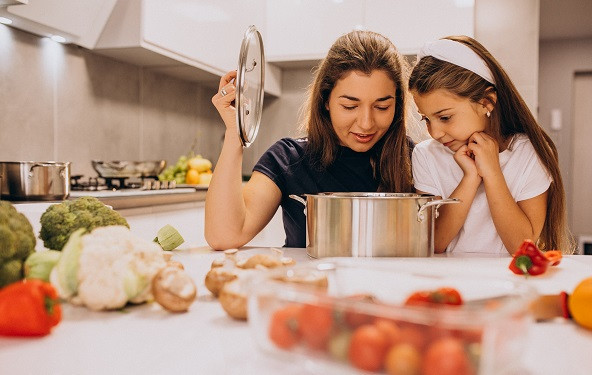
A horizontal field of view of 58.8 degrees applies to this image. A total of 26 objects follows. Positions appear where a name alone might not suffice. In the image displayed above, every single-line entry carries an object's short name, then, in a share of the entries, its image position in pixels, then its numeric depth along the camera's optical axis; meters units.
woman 1.35
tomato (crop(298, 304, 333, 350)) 0.42
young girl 1.36
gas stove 2.00
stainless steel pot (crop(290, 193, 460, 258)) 0.95
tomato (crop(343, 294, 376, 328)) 0.41
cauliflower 0.61
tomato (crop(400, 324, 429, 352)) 0.39
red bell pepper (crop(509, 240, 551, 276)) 0.81
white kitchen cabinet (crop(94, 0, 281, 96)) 2.22
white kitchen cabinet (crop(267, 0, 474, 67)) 3.11
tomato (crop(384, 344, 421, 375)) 0.39
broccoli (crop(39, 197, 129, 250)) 0.78
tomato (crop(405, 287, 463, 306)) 0.51
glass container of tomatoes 0.38
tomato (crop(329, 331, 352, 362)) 0.42
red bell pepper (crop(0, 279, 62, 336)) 0.53
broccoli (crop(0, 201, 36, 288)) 0.59
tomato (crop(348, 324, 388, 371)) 0.40
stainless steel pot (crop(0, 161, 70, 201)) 1.59
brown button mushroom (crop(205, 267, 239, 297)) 0.68
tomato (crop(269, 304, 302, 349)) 0.44
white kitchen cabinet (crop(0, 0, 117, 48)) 1.83
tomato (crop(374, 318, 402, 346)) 0.40
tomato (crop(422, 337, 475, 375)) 0.38
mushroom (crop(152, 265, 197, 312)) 0.61
